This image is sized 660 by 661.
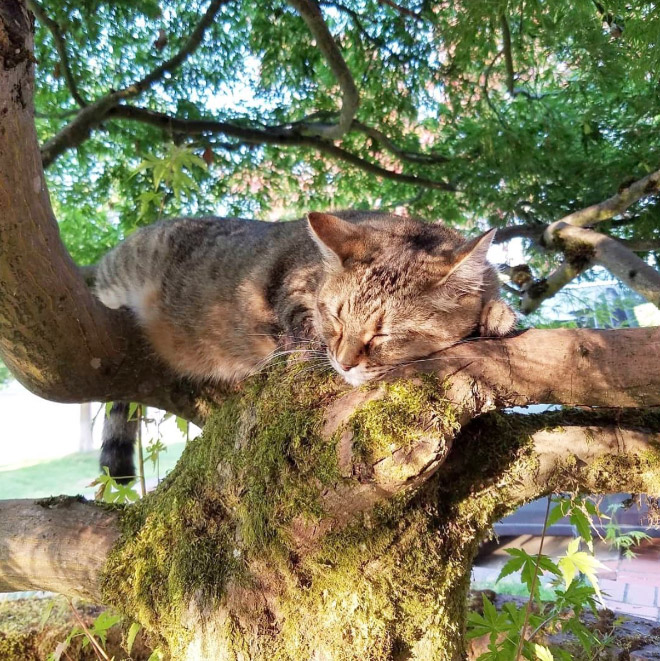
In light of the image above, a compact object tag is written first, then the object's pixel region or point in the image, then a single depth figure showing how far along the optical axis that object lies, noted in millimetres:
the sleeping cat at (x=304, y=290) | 374
